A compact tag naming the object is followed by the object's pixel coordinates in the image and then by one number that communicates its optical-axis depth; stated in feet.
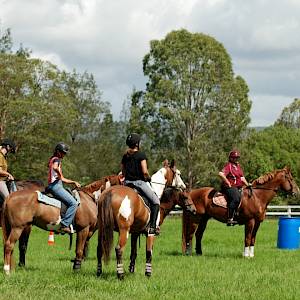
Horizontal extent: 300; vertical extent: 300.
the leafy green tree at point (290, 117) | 268.21
